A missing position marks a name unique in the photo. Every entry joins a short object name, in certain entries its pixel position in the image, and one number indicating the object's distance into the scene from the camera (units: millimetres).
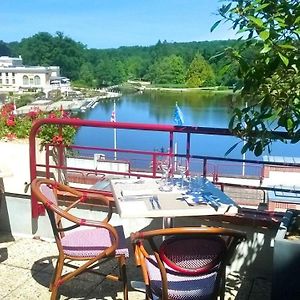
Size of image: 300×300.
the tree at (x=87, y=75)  79534
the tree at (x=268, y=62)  1315
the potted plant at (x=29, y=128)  2796
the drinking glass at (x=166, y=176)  2012
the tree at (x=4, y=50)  96238
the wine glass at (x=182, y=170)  2102
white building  73464
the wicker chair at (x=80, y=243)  1779
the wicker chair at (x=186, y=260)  1401
